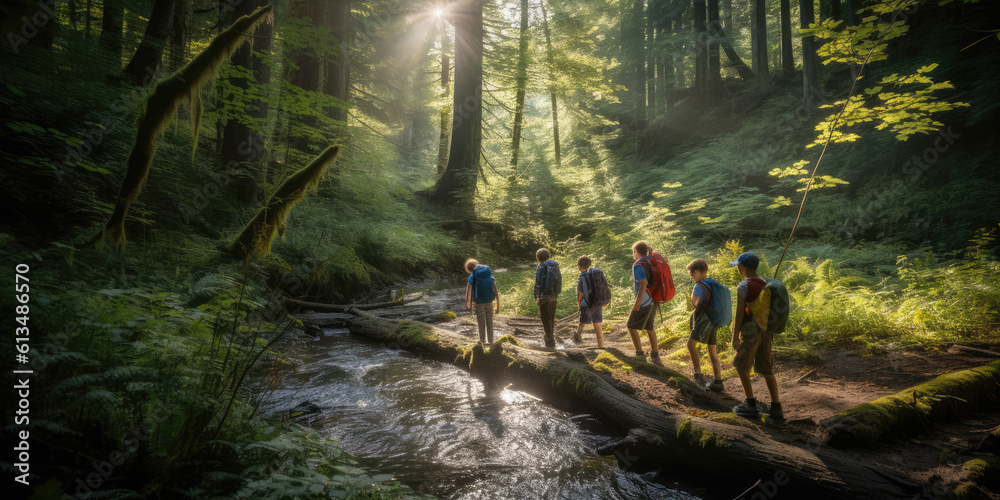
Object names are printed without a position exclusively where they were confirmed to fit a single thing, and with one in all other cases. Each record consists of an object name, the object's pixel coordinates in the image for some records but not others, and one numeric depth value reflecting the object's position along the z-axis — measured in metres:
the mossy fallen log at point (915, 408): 3.65
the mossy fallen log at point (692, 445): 3.17
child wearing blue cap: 4.40
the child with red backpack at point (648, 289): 6.31
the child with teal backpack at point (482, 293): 6.97
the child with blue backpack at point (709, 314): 5.37
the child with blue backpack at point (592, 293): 7.23
